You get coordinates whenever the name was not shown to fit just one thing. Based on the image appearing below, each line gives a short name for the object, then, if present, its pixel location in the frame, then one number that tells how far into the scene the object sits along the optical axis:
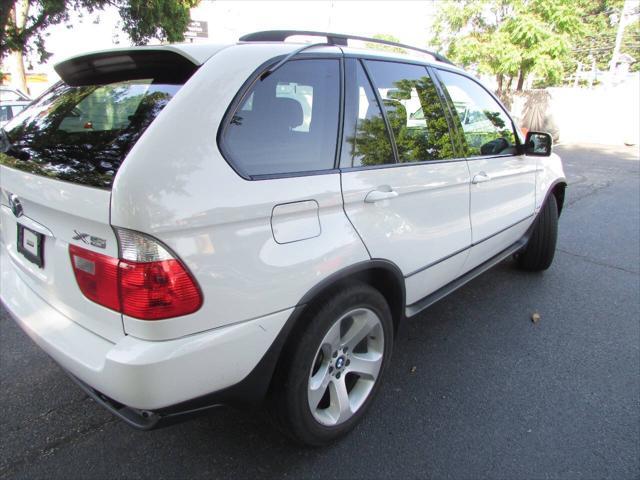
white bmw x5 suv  1.43
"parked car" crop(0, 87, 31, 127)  7.83
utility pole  17.14
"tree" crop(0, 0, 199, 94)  9.79
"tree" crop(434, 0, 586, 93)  15.34
